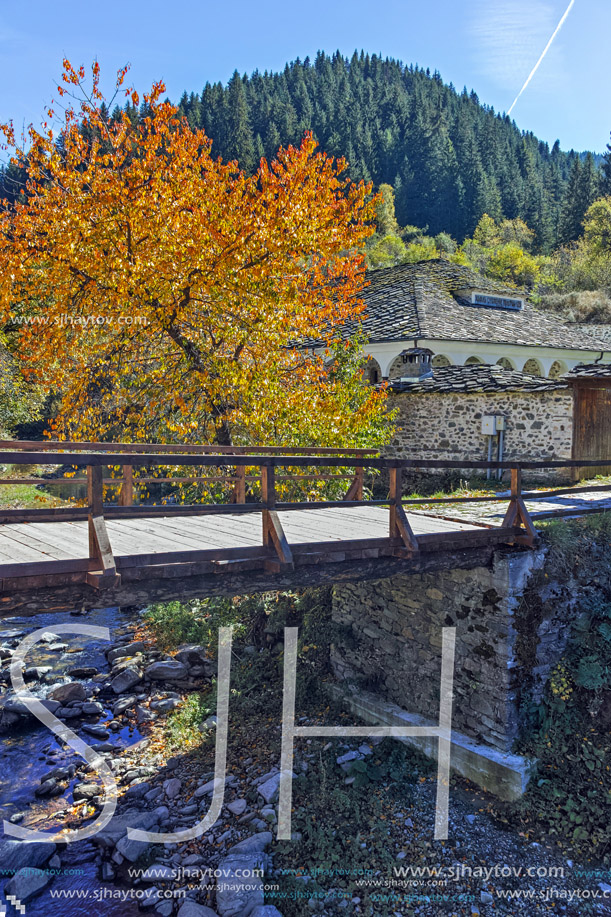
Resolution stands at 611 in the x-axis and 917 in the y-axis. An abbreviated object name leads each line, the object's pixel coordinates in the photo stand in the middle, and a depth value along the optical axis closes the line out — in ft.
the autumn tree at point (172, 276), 30.50
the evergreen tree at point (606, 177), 184.77
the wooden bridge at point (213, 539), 13.83
